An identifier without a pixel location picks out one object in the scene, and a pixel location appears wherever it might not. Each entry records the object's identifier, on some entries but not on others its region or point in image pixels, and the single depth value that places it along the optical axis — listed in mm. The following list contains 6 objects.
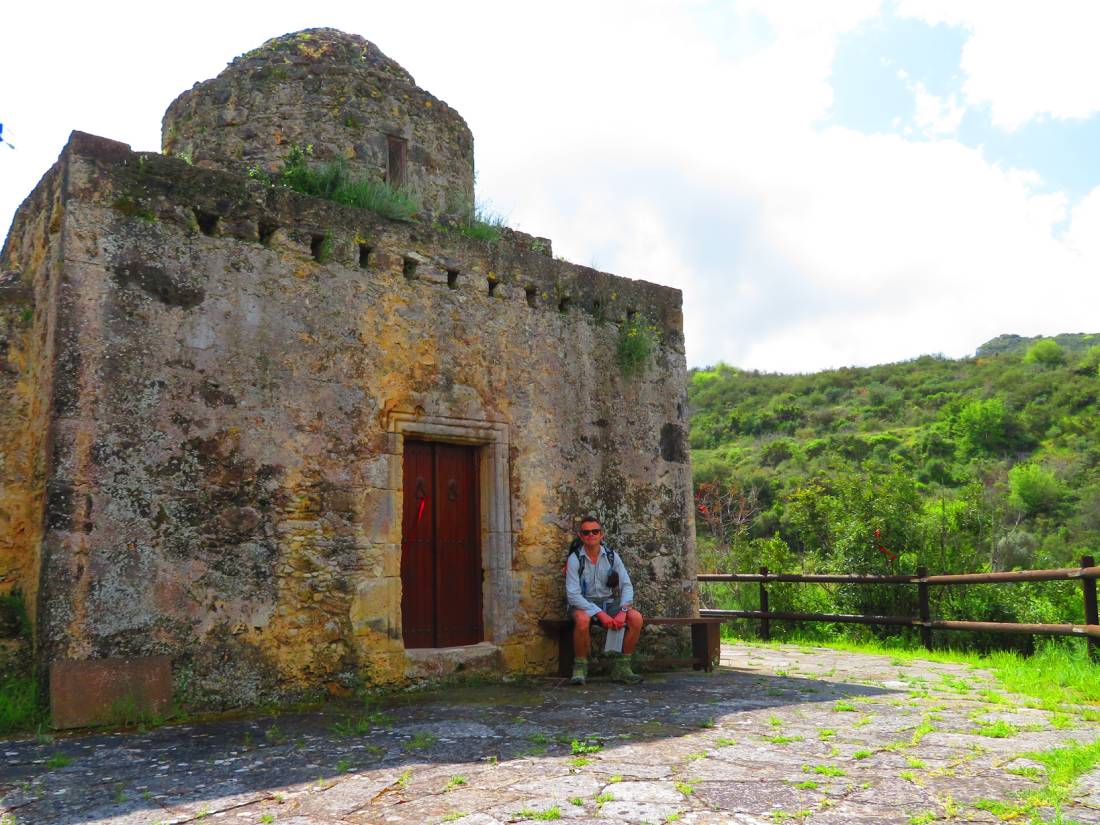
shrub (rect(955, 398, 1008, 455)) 29766
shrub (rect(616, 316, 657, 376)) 8305
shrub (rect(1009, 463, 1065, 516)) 24609
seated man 6914
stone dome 7777
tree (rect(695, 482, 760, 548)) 17406
